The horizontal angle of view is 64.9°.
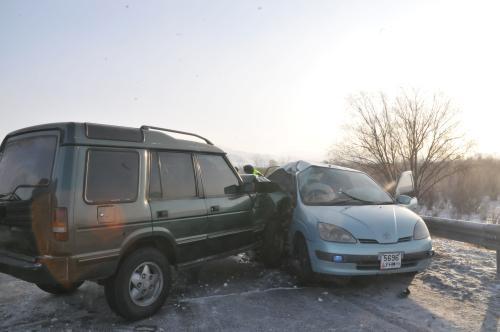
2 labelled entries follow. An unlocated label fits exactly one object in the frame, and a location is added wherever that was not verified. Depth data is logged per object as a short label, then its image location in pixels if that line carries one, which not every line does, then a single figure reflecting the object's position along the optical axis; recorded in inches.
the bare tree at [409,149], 602.5
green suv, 133.6
